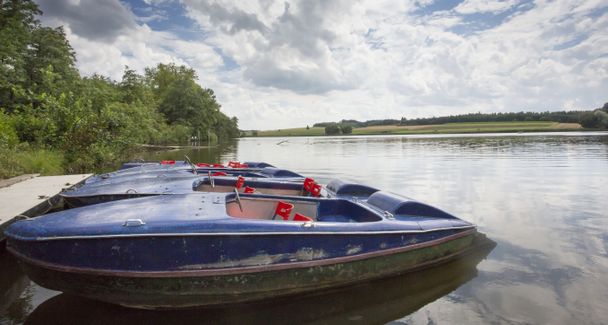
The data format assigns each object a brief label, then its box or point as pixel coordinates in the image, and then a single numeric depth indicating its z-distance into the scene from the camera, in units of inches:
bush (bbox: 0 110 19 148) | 563.6
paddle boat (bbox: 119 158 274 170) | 506.6
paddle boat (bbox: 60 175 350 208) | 300.0
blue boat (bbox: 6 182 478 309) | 169.9
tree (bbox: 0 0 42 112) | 924.6
